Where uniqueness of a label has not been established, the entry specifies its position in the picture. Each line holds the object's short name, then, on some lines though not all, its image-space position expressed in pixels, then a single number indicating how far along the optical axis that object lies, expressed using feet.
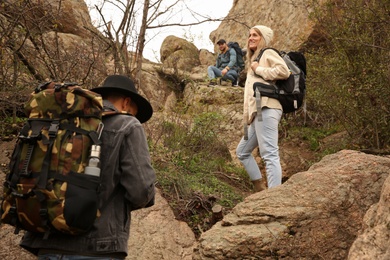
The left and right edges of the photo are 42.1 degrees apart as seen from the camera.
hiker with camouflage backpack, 8.80
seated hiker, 43.32
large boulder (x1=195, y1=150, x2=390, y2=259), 13.64
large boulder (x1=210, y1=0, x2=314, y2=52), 44.45
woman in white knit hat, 18.29
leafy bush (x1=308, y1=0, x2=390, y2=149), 26.58
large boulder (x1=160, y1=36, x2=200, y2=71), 66.03
